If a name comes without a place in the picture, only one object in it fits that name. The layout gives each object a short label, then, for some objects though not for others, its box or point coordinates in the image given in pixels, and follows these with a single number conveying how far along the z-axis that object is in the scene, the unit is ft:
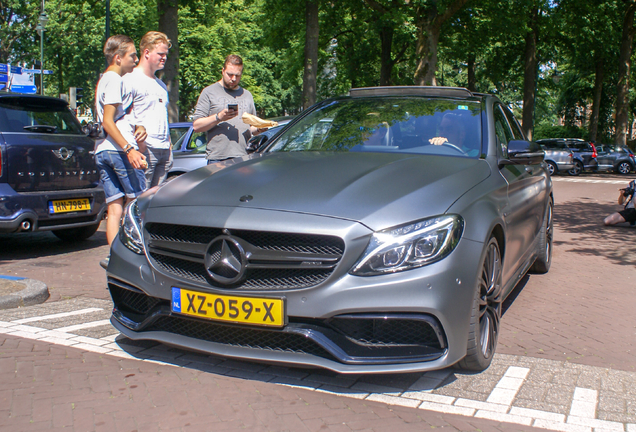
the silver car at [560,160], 91.50
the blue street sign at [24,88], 99.34
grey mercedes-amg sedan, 9.69
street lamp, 104.83
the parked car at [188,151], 32.91
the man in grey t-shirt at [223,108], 20.43
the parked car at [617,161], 102.47
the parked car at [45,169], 21.34
